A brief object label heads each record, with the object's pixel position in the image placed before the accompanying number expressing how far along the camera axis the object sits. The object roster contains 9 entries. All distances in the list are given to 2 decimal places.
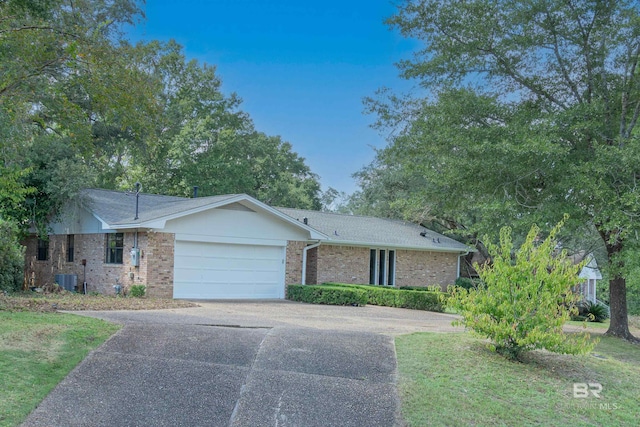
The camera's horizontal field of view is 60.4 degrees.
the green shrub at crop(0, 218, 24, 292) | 16.98
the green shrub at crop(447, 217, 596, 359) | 8.21
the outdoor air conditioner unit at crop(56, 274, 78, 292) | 19.78
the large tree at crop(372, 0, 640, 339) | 12.41
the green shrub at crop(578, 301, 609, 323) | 21.08
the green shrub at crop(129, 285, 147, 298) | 16.61
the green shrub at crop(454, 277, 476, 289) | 25.65
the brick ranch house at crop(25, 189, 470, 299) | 17.25
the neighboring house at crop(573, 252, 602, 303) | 31.16
